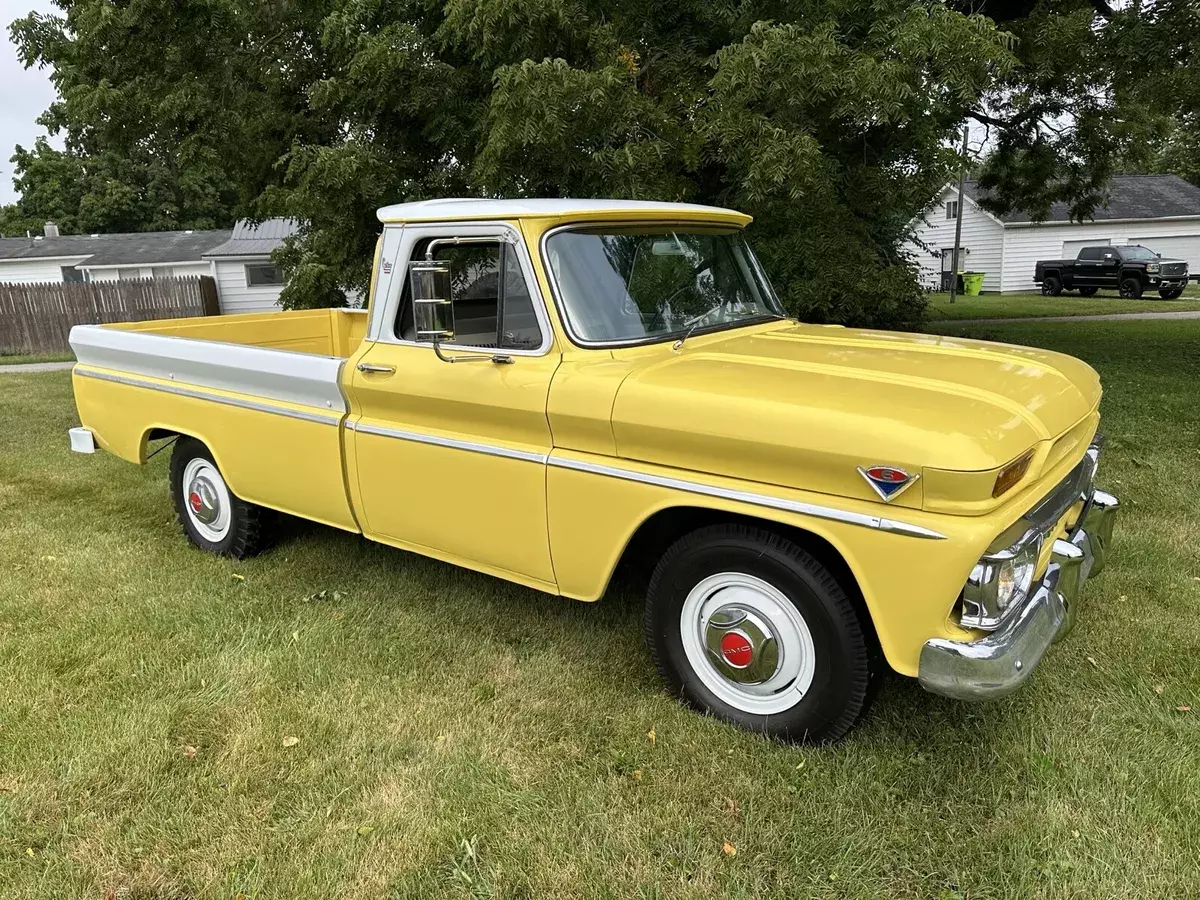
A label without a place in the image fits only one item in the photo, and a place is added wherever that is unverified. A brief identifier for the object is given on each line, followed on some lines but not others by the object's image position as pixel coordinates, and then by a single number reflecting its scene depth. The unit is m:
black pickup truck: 24.06
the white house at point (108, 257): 25.94
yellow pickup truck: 2.66
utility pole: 25.48
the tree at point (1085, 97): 8.19
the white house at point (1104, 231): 29.19
